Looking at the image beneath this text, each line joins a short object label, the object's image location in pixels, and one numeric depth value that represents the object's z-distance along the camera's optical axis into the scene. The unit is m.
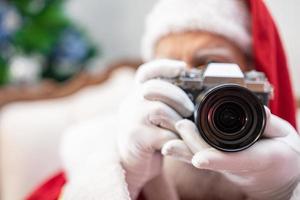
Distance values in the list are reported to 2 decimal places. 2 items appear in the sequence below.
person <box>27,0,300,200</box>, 0.52
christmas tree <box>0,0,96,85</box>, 1.42
